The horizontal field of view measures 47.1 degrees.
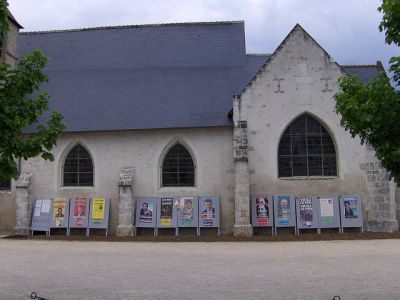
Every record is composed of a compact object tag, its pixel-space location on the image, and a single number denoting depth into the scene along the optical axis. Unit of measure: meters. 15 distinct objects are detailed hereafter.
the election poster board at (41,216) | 19.75
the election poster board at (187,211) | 19.06
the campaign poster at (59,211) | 19.72
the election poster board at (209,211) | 18.95
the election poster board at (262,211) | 18.41
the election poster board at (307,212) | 18.22
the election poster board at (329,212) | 18.20
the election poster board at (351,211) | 18.14
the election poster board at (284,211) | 18.30
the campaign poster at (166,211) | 19.22
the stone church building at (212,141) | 18.84
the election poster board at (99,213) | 19.53
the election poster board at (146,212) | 19.33
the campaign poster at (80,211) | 19.64
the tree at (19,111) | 6.91
